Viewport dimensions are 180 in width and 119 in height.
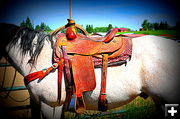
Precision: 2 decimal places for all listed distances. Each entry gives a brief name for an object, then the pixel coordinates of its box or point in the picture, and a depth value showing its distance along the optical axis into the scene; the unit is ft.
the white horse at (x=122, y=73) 5.03
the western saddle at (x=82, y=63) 5.06
